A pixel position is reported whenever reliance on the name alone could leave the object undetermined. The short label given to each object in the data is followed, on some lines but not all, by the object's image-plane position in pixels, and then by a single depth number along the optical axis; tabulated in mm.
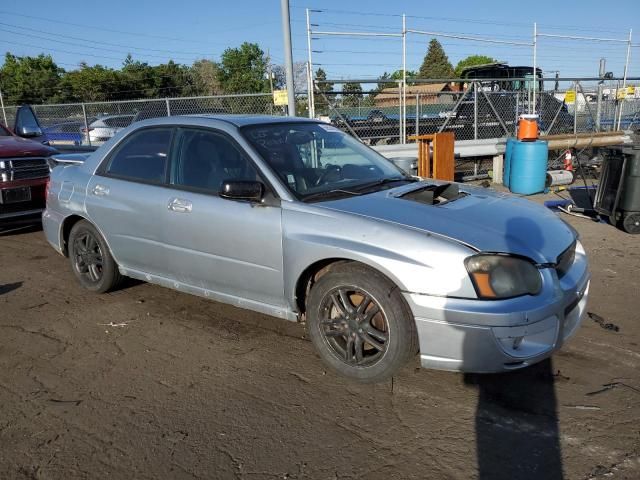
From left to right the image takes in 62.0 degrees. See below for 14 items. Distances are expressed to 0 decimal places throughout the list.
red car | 7328
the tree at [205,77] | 53750
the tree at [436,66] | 70312
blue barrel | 9195
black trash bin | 6699
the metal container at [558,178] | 10195
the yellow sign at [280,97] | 9342
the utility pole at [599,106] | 13617
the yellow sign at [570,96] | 13445
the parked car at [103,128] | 14877
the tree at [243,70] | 59469
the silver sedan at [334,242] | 2891
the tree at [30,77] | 49219
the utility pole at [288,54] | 8727
